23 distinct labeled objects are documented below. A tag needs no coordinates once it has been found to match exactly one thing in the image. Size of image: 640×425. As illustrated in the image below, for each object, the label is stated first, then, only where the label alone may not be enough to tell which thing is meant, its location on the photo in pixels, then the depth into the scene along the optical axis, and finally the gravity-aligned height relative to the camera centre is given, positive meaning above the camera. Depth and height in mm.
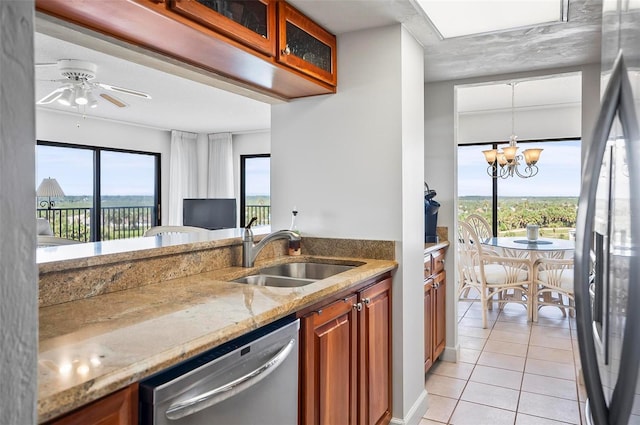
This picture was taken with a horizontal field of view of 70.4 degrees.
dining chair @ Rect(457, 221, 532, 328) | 4680 -687
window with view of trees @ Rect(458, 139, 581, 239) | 6219 +210
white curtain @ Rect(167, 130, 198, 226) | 7984 +661
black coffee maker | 3393 -71
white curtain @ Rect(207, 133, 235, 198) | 8258 +768
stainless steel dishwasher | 1071 -482
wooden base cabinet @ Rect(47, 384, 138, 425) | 898 -425
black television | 6949 -76
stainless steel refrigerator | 787 -65
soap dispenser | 2682 -227
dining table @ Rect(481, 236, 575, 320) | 4605 -414
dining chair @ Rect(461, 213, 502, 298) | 5609 -258
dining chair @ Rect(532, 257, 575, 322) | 4594 -746
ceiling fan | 3896 +1147
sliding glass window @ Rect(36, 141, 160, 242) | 6473 +286
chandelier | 4773 +548
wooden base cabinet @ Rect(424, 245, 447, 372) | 3094 -721
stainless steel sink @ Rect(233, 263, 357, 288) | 2263 -355
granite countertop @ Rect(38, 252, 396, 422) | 922 -330
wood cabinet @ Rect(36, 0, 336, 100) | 1493 +659
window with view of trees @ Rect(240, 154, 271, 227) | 8195 +366
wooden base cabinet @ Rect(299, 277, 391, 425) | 1743 -668
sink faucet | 2273 -191
